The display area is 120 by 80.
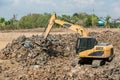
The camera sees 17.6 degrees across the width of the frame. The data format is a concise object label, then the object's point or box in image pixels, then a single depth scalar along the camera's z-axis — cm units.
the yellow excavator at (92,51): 1956
